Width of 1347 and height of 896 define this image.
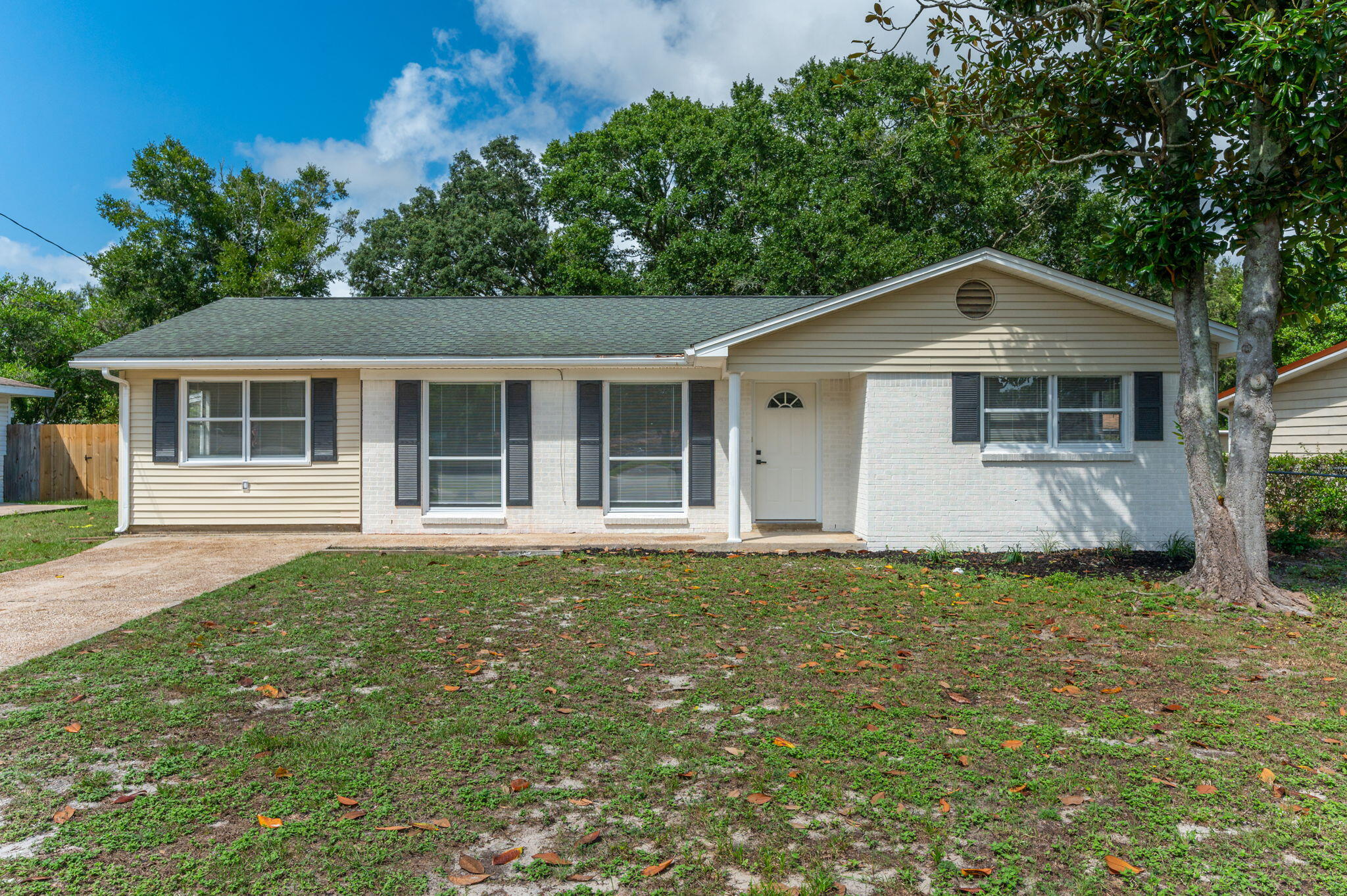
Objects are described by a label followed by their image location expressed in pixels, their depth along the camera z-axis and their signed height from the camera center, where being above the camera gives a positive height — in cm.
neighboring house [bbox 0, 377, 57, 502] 1741 +139
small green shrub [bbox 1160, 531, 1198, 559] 950 -128
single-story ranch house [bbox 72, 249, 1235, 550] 990 +44
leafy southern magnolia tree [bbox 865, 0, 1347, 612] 641 +297
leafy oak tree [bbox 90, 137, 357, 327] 2738 +836
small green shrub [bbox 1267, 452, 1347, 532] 1145 -78
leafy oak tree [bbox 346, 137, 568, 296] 3002 +892
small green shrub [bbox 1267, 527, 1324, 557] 973 -123
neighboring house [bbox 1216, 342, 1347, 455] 1332 +88
